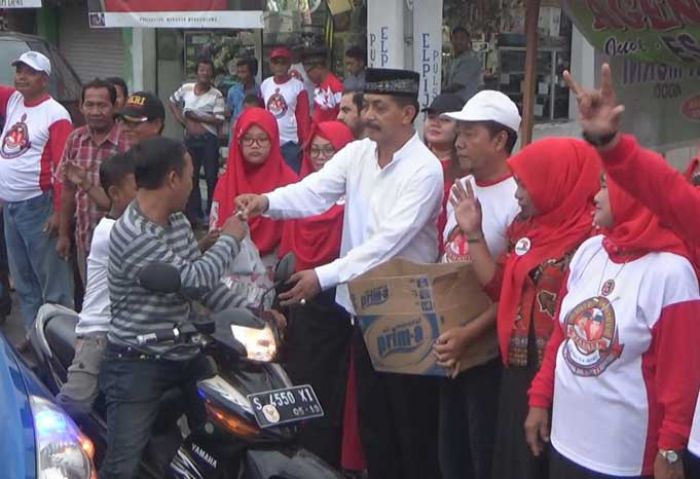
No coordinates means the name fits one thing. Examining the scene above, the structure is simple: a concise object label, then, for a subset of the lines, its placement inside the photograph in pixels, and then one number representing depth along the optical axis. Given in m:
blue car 3.18
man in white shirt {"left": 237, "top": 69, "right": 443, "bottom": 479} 4.48
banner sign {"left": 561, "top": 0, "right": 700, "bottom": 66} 5.91
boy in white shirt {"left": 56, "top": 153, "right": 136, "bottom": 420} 4.54
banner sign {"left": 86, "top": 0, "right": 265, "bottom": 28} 10.44
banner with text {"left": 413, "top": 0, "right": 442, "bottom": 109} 7.16
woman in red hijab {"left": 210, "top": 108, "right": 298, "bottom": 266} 5.63
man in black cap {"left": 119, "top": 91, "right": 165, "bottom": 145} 6.27
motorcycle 3.85
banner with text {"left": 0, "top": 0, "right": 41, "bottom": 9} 13.27
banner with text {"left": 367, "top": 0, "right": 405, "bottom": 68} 7.07
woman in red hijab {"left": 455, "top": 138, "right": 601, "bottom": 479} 3.78
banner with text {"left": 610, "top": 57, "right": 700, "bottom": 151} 6.38
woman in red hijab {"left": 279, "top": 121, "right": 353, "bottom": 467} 5.29
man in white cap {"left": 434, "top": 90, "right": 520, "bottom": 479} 4.17
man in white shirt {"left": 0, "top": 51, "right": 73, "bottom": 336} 7.45
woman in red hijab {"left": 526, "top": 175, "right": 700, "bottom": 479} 3.15
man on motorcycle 4.03
